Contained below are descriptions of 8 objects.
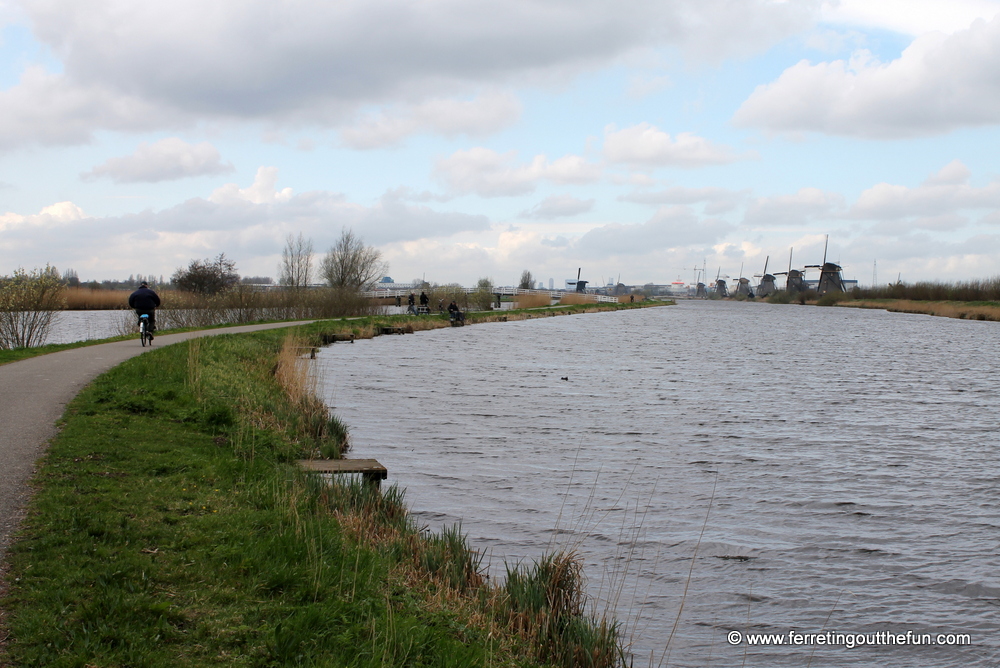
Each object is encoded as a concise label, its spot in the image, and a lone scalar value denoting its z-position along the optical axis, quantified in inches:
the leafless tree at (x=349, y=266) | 3280.0
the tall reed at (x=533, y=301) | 3548.2
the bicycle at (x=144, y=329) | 868.0
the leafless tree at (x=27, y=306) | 1041.5
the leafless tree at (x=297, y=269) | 3107.8
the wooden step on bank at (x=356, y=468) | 416.8
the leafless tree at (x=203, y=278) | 1898.4
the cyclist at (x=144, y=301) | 867.4
